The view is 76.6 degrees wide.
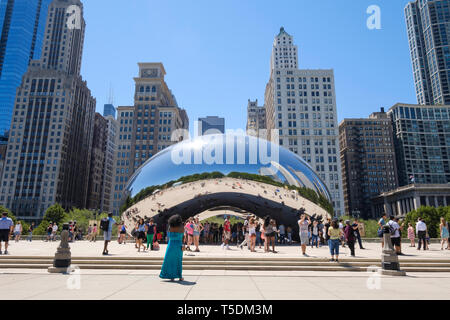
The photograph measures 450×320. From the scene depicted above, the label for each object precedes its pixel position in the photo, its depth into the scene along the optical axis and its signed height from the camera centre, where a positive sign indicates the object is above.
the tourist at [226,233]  14.46 -0.49
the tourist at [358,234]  15.48 -0.56
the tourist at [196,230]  13.05 -0.31
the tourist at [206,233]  19.12 -0.64
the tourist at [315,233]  15.87 -0.52
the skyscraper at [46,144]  98.69 +28.60
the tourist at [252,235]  13.40 -0.53
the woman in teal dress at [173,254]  7.08 -0.75
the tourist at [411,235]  18.12 -0.70
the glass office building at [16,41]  133.62 +89.08
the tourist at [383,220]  13.67 +0.18
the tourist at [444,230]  15.36 -0.32
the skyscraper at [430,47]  158.88 +101.01
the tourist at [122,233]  18.48 -0.64
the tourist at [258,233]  17.11 -0.56
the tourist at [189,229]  13.61 -0.28
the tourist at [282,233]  17.33 -0.57
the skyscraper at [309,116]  94.75 +36.40
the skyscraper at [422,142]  133.62 +38.25
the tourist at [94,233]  23.05 -0.84
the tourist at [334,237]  9.90 -0.45
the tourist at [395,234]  11.62 -0.41
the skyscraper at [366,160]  130.00 +29.06
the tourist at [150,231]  14.20 -0.39
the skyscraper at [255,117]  177.70 +68.52
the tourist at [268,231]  12.79 -0.34
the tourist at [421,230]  14.59 -0.31
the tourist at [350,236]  11.22 -0.51
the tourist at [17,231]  21.88 -0.62
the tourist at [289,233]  17.45 -0.57
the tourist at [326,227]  16.19 -0.22
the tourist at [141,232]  13.30 -0.42
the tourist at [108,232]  11.41 -0.37
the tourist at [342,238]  17.02 -0.86
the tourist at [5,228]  11.45 -0.21
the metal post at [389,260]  8.38 -1.07
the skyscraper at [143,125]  101.44 +35.77
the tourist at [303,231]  11.47 -0.30
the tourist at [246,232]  15.25 -0.46
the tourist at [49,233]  23.99 -0.84
